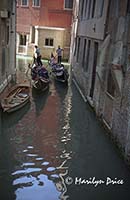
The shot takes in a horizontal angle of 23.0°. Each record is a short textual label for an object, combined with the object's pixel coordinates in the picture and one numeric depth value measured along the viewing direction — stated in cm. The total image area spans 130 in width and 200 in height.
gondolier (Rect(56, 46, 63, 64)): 2358
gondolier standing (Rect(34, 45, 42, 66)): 2078
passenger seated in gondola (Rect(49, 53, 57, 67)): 1933
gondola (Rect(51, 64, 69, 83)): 1695
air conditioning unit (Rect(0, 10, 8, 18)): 1196
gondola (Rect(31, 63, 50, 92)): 1436
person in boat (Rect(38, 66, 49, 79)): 1565
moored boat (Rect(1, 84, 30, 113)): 1013
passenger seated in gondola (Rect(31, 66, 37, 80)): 1535
